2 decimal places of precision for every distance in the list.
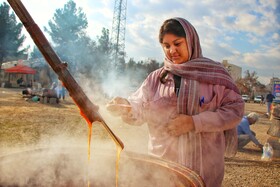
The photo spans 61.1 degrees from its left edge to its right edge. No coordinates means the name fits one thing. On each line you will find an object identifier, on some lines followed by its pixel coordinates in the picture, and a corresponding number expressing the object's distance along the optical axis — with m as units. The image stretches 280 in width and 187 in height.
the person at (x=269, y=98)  16.30
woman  1.63
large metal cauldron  1.58
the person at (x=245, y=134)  6.41
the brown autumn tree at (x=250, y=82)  47.97
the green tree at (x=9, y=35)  21.49
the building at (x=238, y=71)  49.16
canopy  20.58
